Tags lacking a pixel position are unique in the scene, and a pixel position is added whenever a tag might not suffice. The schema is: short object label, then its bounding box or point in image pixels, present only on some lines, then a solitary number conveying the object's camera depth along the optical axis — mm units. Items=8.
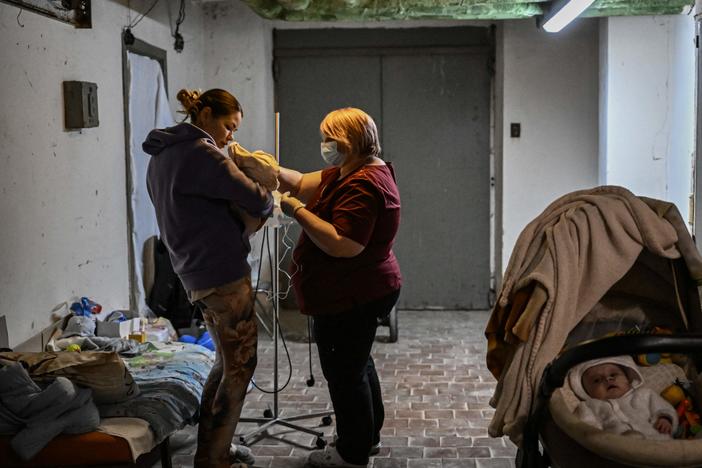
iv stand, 4328
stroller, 2992
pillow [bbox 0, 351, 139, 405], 3471
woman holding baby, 3357
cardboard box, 4660
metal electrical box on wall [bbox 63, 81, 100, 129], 4688
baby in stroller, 2883
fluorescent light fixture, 5180
